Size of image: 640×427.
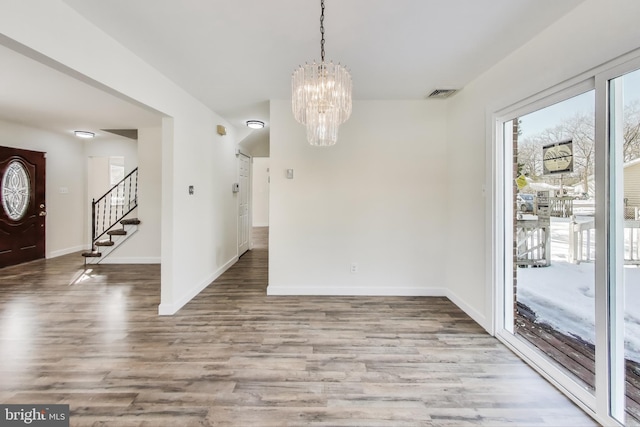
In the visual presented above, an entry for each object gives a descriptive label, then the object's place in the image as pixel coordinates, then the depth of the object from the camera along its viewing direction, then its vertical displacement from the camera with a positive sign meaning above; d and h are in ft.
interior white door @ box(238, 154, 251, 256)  18.72 +0.72
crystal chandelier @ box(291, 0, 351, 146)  6.03 +2.75
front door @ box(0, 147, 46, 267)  15.79 +0.41
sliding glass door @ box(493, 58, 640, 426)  5.08 -0.60
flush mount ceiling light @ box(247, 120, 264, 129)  14.93 +5.19
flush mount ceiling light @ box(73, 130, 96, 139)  17.90 +5.48
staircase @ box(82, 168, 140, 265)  17.44 -0.57
